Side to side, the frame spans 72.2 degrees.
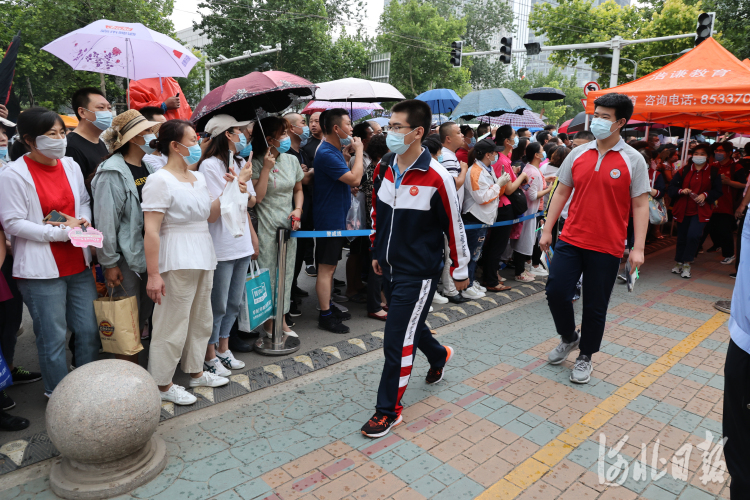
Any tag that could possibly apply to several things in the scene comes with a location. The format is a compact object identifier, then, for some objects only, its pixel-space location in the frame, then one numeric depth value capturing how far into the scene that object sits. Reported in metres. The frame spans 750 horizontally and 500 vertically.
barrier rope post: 4.62
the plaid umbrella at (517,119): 11.36
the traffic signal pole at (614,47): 17.03
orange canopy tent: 6.70
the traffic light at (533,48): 17.85
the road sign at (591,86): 11.63
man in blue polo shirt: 4.98
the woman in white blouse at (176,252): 3.36
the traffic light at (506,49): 18.97
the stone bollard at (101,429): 2.72
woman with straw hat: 3.48
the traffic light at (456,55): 20.36
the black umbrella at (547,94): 12.65
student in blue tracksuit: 3.41
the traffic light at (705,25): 12.98
